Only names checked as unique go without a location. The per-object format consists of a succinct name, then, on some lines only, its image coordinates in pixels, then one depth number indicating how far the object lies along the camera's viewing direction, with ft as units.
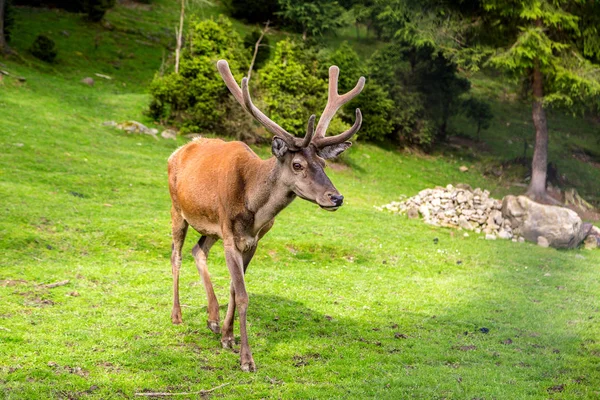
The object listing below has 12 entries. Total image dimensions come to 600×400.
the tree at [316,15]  117.70
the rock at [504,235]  64.23
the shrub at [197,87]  87.86
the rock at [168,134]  84.48
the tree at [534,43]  82.74
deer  24.44
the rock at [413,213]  68.28
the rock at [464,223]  65.46
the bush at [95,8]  132.67
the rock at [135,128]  82.43
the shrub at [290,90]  92.38
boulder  62.85
